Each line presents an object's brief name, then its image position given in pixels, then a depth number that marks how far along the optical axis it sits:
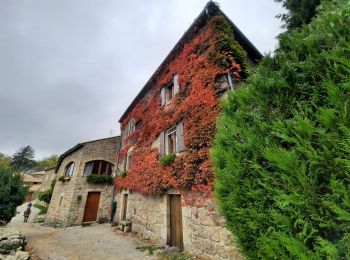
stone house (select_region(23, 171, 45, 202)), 35.50
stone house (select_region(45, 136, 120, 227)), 13.56
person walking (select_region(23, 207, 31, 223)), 16.42
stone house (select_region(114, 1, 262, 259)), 5.83
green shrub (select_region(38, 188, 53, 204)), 18.56
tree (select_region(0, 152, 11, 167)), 51.61
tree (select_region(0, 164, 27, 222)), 9.44
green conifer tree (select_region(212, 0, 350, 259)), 1.48
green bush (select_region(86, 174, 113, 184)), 14.38
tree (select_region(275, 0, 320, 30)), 7.33
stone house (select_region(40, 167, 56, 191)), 27.94
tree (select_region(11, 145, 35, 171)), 60.34
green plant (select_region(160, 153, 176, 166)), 7.59
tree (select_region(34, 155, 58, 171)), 52.73
